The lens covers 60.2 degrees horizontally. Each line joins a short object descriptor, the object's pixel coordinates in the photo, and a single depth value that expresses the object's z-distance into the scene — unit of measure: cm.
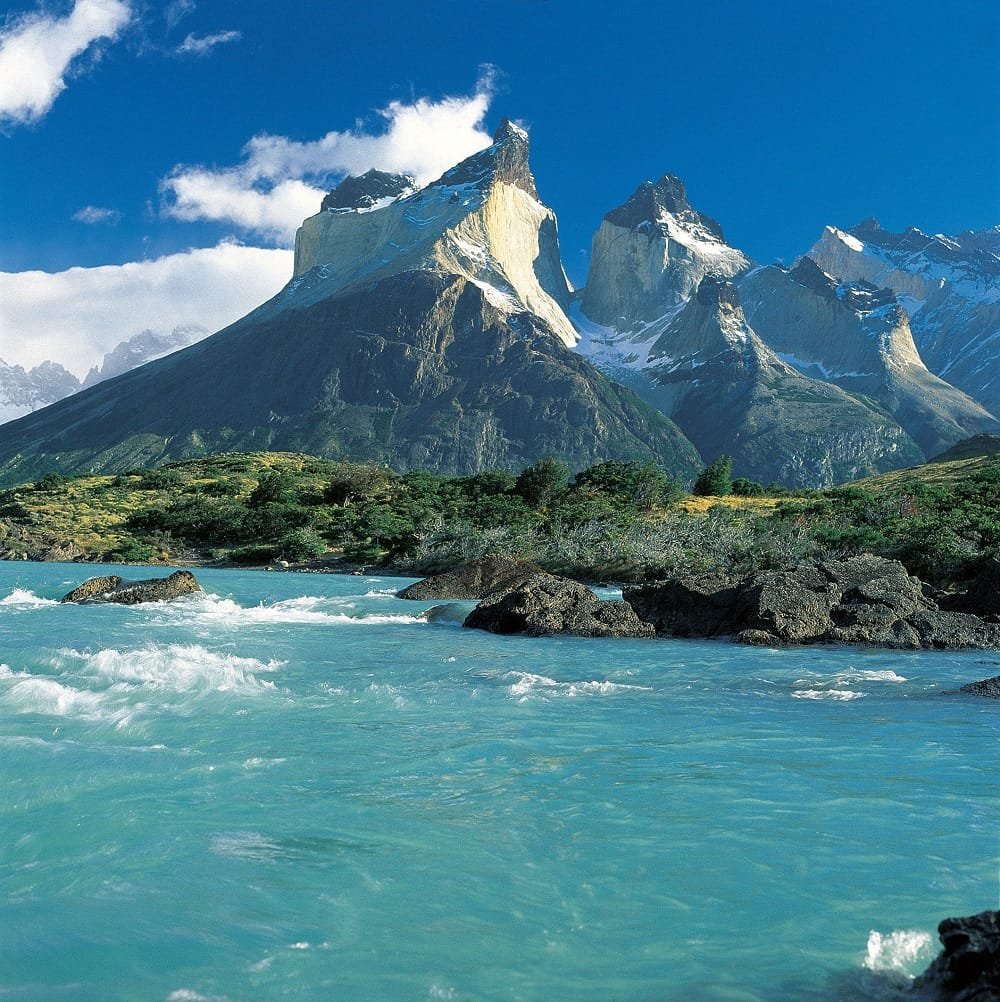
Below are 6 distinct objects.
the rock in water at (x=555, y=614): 2136
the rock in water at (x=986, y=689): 1290
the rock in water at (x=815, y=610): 2012
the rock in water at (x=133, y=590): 2752
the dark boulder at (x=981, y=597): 2270
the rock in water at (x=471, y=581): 3080
